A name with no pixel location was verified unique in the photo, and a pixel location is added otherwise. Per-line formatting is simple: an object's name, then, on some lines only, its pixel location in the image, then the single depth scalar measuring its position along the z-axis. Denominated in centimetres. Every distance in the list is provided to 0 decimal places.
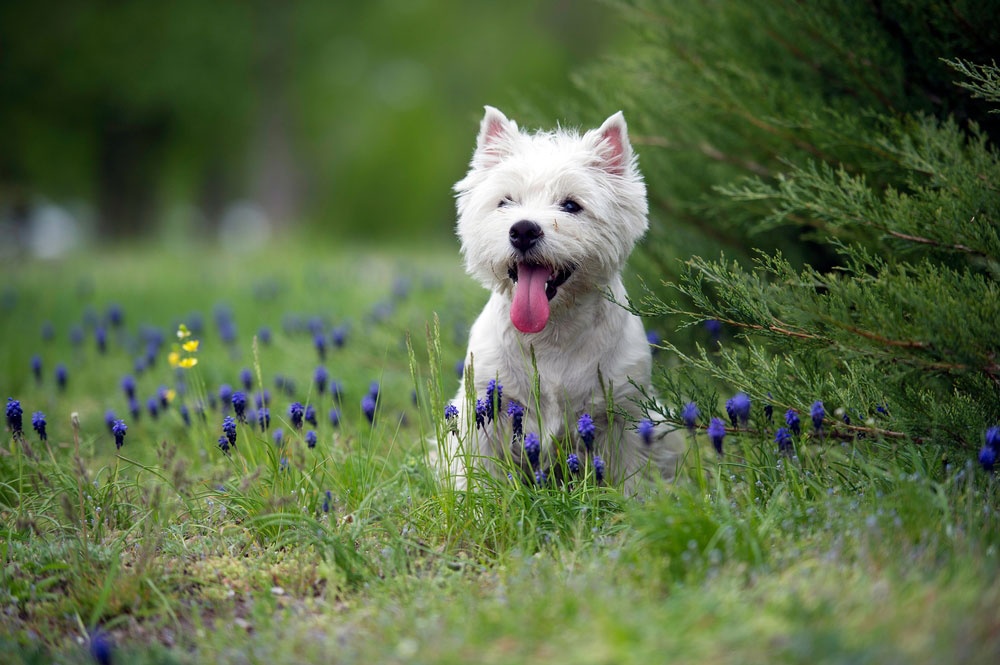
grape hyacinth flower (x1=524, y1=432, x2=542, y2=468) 333
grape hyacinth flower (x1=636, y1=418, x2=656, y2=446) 315
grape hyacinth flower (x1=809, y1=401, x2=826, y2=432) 300
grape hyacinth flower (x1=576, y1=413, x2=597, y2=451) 331
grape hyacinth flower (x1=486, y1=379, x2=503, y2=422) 342
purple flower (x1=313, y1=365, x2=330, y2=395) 433
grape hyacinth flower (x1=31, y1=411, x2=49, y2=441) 364
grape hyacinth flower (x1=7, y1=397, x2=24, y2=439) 354
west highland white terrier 364
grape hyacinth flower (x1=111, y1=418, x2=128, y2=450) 355
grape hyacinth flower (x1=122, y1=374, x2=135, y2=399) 471
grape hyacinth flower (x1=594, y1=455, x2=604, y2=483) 334
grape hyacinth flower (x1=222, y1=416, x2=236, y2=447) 351
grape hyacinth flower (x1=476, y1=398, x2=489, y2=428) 350
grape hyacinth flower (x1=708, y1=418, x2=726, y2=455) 302
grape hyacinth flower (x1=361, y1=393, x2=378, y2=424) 384
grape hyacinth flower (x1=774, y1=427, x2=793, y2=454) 322
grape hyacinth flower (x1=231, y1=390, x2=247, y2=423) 375
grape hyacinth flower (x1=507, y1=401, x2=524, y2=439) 342
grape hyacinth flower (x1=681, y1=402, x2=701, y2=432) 311
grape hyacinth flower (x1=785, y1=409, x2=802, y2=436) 317
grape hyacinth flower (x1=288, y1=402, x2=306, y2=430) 368
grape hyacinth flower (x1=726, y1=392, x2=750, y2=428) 309
